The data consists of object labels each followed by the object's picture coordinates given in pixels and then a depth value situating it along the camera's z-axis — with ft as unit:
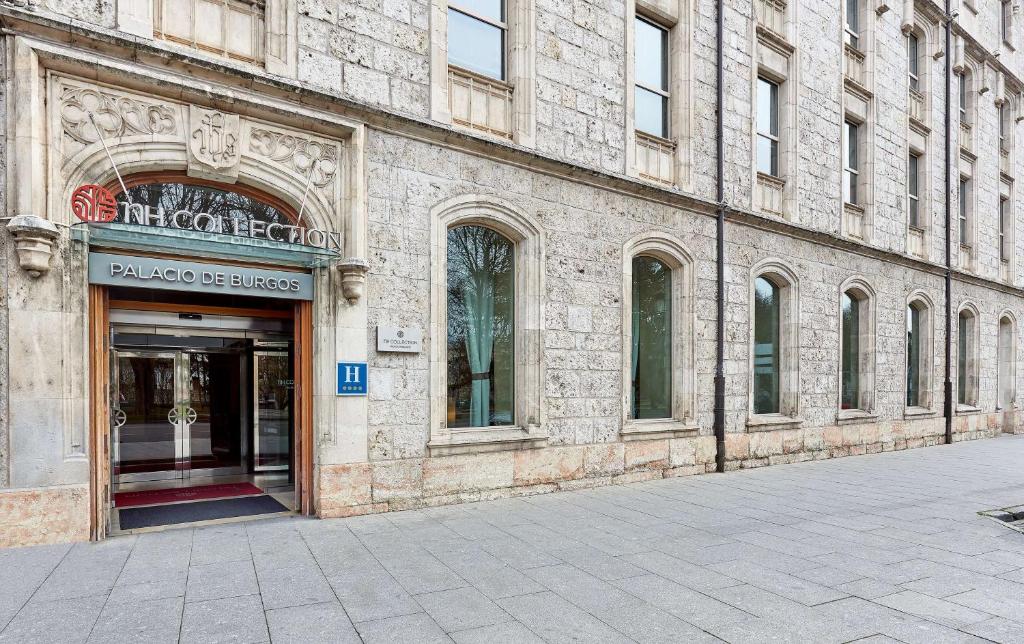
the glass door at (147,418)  30.25
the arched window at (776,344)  41.50
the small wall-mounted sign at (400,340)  24.79
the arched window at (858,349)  48.32
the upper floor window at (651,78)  35.37
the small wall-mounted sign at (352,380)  23.80
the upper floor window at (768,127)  42.37
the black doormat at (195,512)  22.86
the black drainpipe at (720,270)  36.42
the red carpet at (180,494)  26.22
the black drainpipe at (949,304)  56.90
